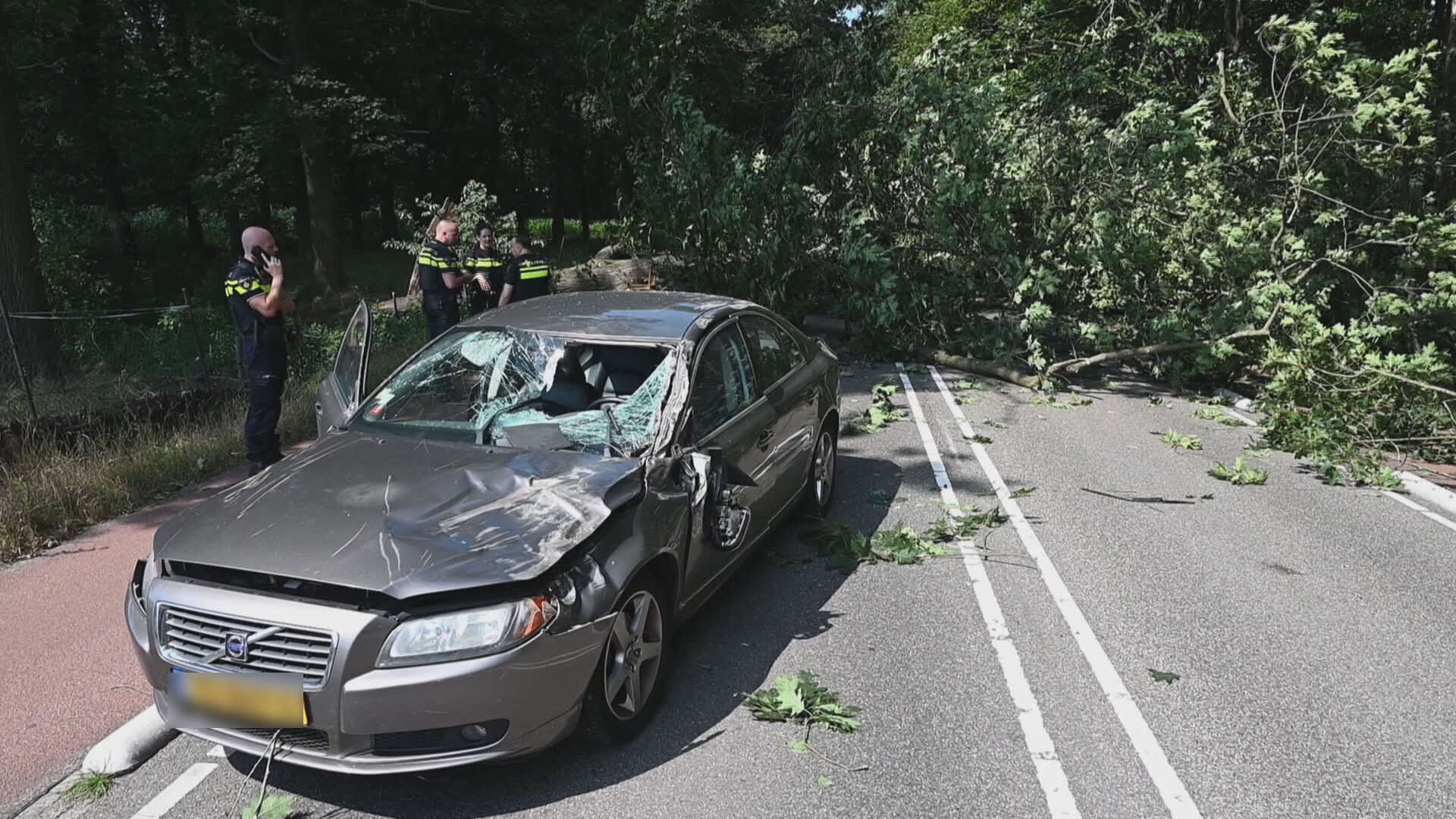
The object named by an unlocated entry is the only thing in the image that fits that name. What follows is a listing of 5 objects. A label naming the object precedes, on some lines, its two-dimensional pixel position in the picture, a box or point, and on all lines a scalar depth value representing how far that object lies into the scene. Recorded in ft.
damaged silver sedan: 10.34
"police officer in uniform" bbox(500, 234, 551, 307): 32.22
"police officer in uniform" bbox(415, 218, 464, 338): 32.17
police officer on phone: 22.11
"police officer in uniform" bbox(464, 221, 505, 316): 33.53
